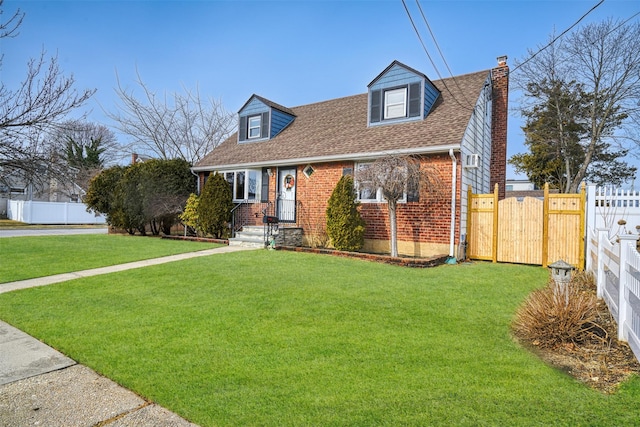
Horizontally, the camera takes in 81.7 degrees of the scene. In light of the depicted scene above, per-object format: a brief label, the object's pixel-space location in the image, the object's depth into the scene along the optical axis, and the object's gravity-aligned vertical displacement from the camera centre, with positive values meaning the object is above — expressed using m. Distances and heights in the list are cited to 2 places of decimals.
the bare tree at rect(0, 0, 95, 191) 6.84 +1.78
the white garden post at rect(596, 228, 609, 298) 5.83 -0.68
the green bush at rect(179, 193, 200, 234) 15.52 -0.15
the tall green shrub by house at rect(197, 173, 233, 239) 14.59 +0.16
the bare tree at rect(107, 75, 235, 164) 26.53 +6.61
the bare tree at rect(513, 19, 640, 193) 20.02 +8.47
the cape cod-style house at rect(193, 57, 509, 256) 10.92 +2.16
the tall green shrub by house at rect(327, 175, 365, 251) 11.27 -0.17
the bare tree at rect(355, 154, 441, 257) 10.05 +1.00
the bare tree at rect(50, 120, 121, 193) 37.25 +6.45
